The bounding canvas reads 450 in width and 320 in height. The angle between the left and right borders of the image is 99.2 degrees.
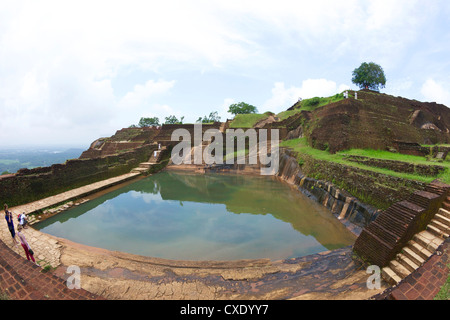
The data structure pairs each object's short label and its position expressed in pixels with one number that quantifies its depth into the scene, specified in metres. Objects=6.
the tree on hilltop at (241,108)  39.84
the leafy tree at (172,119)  47.19
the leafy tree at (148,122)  47.66
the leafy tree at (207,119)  44.62
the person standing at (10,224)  5.75
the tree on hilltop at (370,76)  27.64
